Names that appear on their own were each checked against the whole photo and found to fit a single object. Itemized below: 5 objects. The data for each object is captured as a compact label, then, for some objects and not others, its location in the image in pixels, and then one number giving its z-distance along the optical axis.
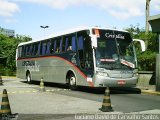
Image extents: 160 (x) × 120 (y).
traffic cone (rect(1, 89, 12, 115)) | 10.45
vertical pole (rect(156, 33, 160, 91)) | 18.64
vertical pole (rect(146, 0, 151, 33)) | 29.38
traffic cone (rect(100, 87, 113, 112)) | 11.30
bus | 17.75
